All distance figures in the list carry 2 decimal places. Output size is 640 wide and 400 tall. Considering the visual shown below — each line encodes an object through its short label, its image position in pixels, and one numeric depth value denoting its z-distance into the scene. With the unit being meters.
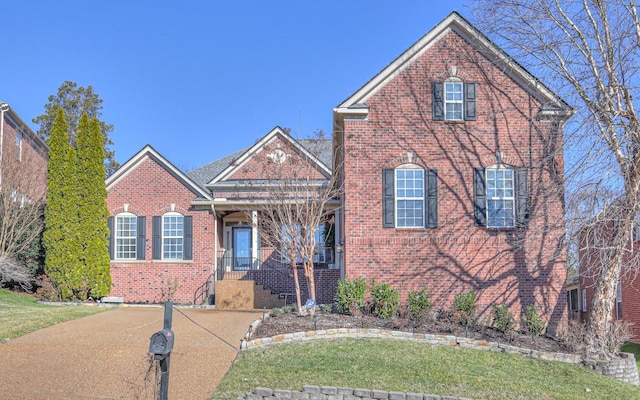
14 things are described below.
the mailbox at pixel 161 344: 6.50
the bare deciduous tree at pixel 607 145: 12.97
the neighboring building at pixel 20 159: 20.37
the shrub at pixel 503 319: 13.84
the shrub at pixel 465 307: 14.43
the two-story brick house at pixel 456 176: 15.49
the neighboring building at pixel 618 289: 13.30
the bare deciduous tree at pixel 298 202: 14.45
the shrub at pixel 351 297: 14.44
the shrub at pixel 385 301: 14.38
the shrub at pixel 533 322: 14.24
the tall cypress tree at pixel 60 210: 19.50
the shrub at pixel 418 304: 14.48
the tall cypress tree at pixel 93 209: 19.69
